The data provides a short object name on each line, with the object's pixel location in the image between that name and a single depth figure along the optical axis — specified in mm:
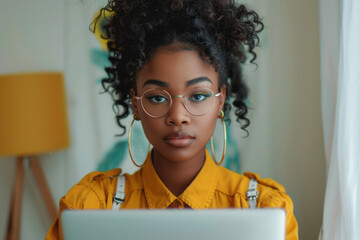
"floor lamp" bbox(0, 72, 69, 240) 2254
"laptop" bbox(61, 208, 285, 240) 762
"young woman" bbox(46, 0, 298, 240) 1250
